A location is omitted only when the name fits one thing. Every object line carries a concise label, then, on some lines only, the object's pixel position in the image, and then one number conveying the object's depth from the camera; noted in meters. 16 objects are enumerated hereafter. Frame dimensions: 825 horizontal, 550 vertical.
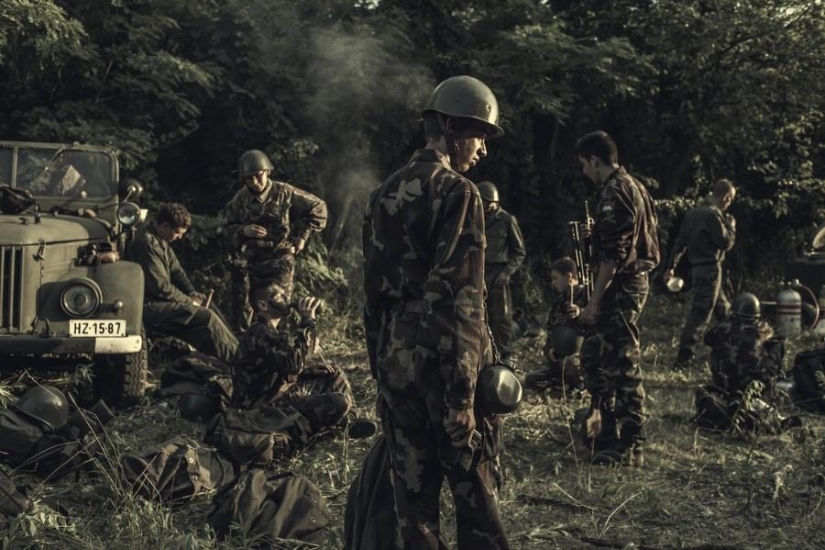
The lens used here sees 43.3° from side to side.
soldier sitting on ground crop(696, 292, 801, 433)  6.56
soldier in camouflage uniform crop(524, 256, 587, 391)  7.23
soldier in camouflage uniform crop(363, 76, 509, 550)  3.29
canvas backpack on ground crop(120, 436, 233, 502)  4.82
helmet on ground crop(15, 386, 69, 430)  5.33
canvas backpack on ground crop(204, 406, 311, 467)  5.25
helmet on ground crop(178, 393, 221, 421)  6.45
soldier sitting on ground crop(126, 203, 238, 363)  7.92
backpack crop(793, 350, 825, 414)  7.50
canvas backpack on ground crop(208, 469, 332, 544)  4.26
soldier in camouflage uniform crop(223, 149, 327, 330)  8.38
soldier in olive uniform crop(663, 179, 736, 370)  9.48
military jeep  6.86
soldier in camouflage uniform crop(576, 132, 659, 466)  5.57
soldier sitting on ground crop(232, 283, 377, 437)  5.69
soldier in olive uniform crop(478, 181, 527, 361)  8.93
